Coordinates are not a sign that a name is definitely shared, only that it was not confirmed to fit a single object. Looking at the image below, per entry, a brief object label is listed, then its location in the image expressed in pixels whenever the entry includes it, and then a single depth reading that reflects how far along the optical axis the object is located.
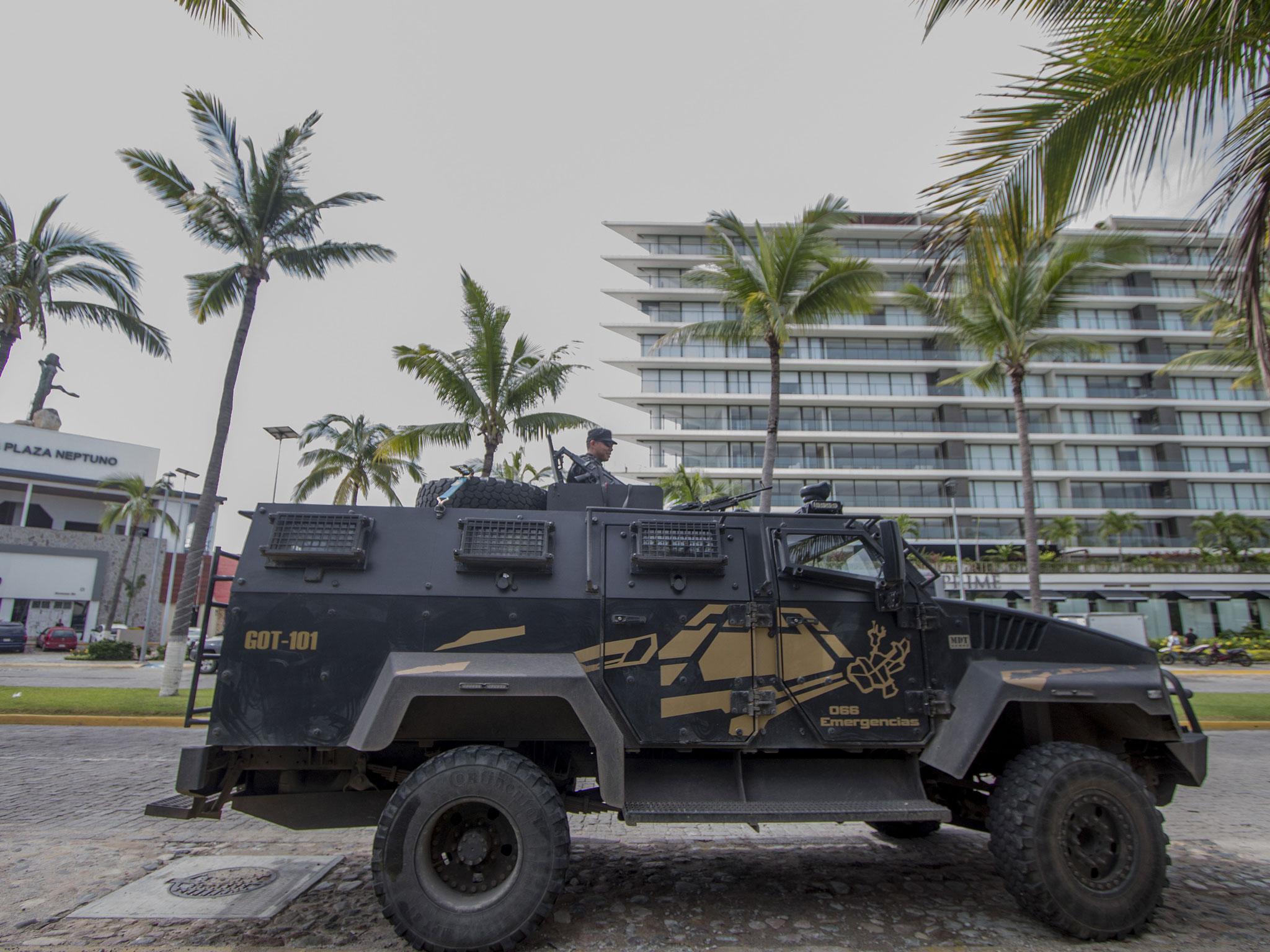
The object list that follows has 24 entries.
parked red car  33.50
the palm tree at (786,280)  14.59
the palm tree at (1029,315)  16.70
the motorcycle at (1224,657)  26.33
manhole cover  4.22
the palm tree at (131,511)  38.12
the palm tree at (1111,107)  4.79
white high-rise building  49.03
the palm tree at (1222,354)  14.64
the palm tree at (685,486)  26.06
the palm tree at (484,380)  16.41
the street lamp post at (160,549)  26.45
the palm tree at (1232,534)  47.72
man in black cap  5.23
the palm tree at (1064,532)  47.38
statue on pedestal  26.83
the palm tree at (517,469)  25.33
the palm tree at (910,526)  43.38
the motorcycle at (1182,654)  27.09
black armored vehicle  3.74
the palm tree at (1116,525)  47.69
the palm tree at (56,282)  14.09
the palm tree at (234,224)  14.48
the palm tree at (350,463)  29.48
